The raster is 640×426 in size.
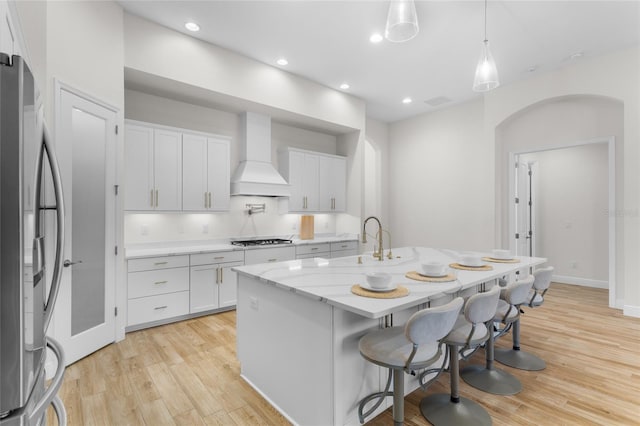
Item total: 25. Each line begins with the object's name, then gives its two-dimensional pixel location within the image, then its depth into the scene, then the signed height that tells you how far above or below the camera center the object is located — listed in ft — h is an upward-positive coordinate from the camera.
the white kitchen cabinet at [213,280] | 12.60 -2.78
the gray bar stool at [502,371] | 7.58 -4.08
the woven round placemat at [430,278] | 6.89 -1.45
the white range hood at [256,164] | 14.80 +2.40
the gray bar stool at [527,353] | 8.67 -4.13
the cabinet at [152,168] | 11.91 +1.75
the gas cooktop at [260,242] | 14.71 -1.41
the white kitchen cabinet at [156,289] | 11.21 -2.84
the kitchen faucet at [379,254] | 9.13 -1.25
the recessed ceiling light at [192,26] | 11.21 +6.73
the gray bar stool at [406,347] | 5.05 -2.37
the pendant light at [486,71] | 9.35 +4.24
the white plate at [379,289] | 5.96 -1.44
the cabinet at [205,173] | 13.28 +1.76
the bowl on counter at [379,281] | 5.94 -1.28
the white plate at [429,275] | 7.23 -1.44
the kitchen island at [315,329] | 5.66 -2.37
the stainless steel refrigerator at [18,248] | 2.44 -0.29
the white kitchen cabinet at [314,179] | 17.06 +1.92
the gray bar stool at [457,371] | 6.16 -3.41
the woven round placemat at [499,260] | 9.43 -1.41
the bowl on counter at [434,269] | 7.25 -1.30
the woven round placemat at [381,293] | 5.65 -1.48
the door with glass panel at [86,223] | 8.87 -0.32
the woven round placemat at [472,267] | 8.25 -1.44
